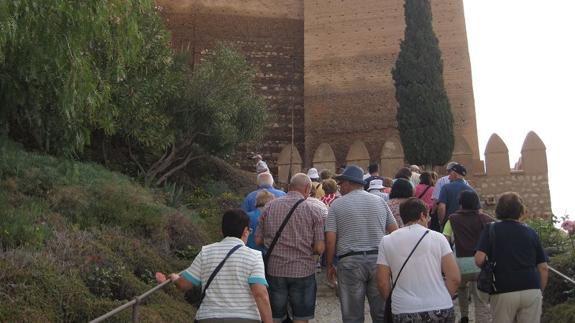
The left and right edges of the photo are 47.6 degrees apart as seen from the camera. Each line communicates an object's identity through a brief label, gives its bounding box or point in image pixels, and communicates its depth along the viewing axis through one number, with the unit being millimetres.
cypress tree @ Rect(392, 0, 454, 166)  17359
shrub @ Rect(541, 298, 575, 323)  6622
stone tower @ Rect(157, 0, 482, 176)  22719
